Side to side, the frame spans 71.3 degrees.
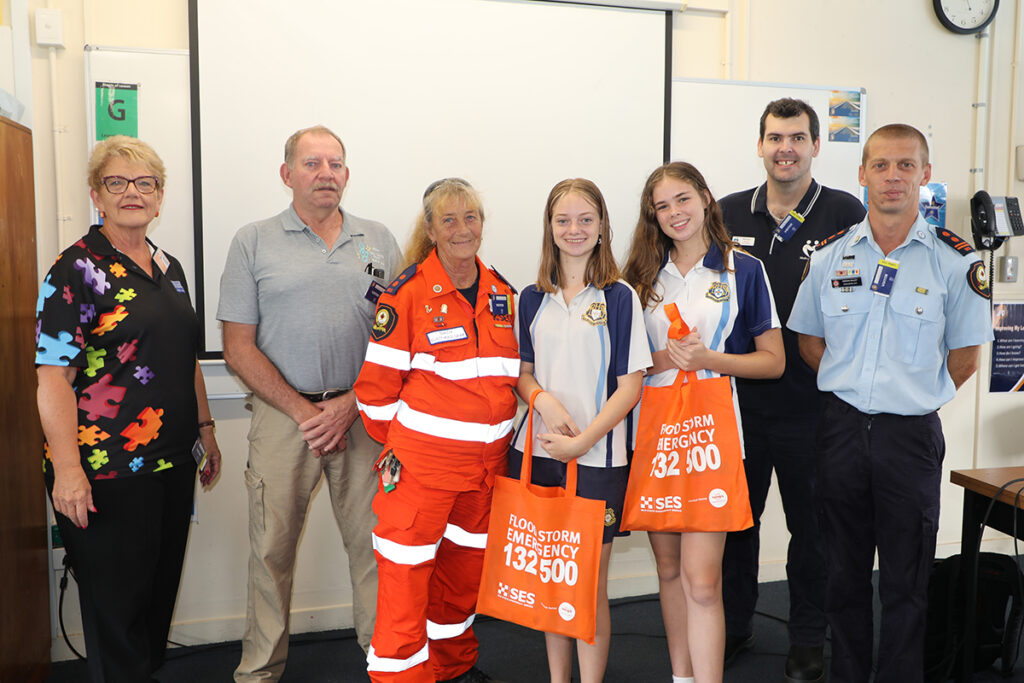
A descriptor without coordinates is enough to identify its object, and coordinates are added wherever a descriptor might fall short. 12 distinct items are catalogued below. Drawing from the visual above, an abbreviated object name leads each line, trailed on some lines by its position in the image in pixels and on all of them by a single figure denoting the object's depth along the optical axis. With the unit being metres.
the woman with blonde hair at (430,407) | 2.25
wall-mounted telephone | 3.66
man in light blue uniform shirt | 2.14
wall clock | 3.75
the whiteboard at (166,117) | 2.87
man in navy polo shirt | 2.73
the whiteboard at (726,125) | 3.51
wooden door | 2.46
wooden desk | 2.35
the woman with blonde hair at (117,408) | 2.00
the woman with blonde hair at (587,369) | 2.13
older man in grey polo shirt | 2.50
